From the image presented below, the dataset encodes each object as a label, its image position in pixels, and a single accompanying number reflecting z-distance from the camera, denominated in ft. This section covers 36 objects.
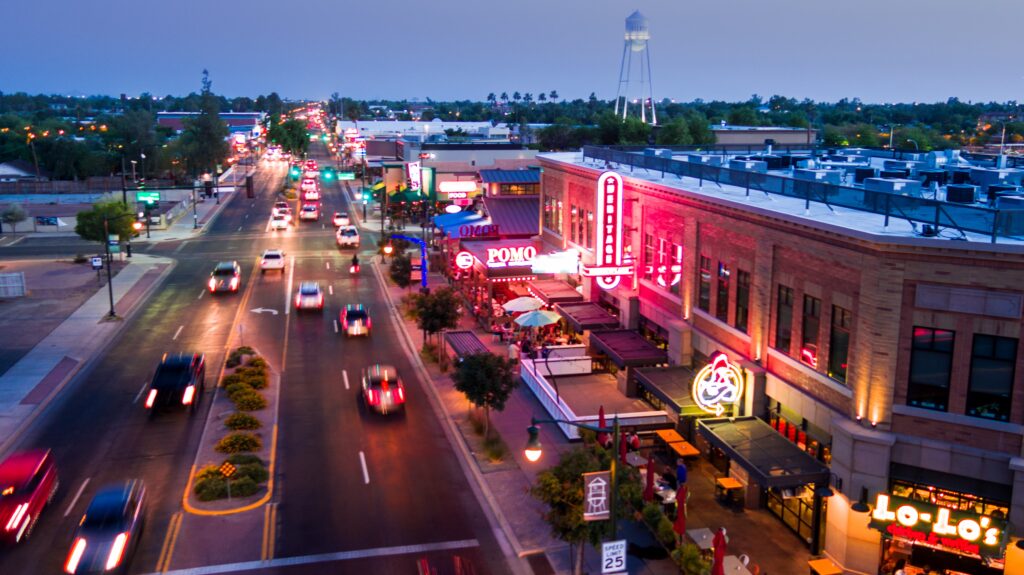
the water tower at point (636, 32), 466.29
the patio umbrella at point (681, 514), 74.18
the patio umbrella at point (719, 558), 64.90
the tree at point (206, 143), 468.34
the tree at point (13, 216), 269.64
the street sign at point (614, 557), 58.90
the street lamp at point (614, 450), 57.52
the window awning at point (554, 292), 140.56
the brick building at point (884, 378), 65.41
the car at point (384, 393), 108.27
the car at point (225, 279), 183.93
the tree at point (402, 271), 175.73
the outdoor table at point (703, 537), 72.63
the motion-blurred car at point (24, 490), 72.79
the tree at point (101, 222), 214.28
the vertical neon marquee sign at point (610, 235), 116.98
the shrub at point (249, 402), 108.88
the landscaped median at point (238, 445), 83.30
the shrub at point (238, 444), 94.38
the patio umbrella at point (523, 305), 129.59
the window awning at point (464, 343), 122.26
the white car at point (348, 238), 246.88
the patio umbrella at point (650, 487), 80.38
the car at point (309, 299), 165.58
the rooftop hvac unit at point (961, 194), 90.63
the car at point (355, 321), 147.64
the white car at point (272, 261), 206.59
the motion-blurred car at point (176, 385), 106.93
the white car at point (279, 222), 288.71
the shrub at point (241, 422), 101.50
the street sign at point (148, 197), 304.77
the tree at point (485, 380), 94.84
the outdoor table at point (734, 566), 66.61
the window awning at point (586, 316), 122.83
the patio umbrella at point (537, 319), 120.26
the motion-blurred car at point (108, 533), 66.44
